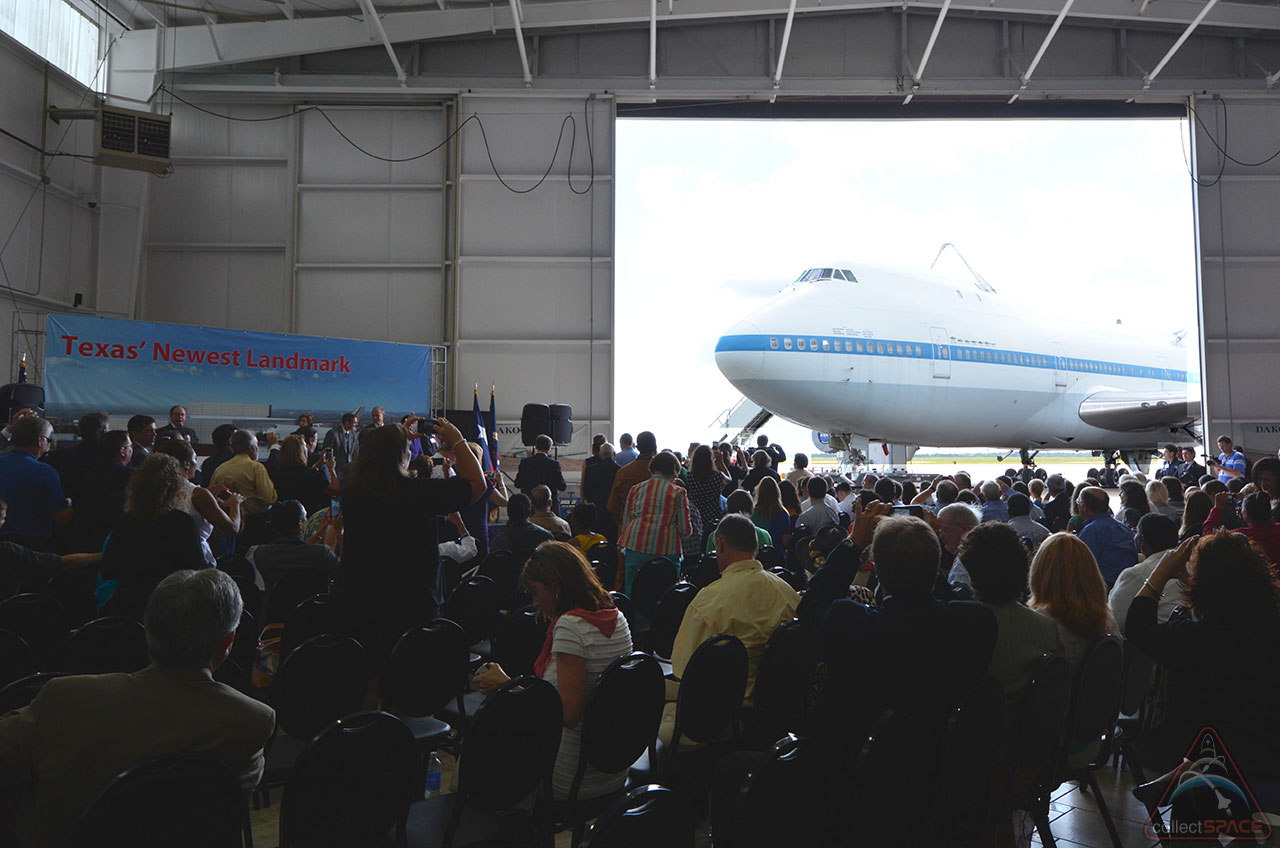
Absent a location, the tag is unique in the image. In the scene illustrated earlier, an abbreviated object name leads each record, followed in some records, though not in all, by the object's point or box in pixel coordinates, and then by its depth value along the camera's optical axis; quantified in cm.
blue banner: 948
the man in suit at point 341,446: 749
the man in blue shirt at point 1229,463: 960
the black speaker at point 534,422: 1105
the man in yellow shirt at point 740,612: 284
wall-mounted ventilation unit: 1025
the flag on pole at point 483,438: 784
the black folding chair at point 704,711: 253
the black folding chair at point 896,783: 191
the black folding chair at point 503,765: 202
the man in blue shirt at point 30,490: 380
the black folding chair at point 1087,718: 253
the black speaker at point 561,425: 1124
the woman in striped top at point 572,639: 237
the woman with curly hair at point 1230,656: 217
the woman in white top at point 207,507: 356
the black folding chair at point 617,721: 225
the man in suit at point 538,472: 673
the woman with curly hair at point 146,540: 288
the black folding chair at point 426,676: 270
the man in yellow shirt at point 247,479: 475
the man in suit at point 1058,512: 701
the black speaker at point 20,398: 691
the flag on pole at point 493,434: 1010
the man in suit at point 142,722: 156
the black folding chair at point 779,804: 164
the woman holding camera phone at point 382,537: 296
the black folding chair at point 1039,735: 229
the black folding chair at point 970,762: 207
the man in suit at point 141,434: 475
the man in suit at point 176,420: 661
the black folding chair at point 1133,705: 299
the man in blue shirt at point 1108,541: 461
